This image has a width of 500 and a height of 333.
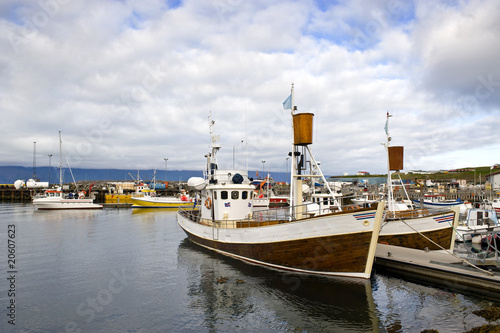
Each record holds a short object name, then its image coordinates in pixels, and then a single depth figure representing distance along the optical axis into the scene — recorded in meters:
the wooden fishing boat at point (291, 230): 15.20
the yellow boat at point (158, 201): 72.12
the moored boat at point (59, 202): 64.75
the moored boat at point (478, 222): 25.75
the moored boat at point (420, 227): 20.06
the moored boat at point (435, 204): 40.58
